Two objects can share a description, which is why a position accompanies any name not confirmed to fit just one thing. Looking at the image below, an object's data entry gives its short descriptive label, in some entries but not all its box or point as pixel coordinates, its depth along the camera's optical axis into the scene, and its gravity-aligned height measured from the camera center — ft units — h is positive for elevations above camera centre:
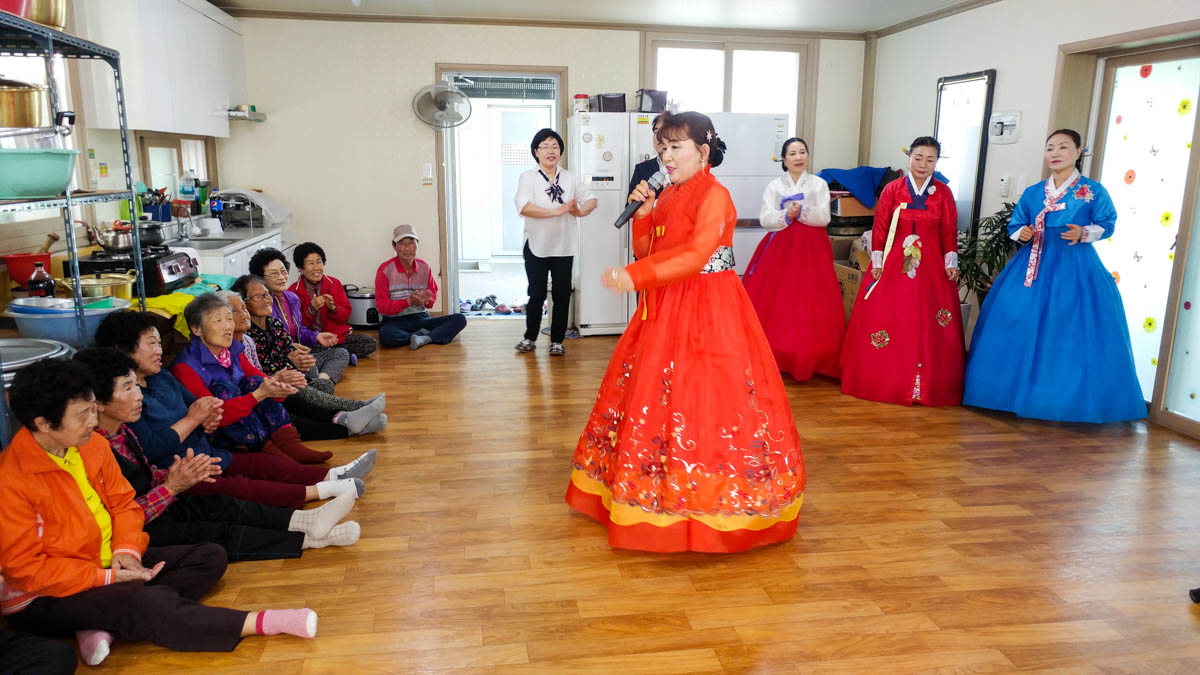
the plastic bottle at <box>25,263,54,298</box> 9.88 -1.17
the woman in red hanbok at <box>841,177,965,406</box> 14.29 -1.96
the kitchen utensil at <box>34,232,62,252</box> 12.04 -0.79
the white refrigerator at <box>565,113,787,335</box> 19.11 +0.53
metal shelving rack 7.73 +1.50
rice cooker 19.93 -2.85
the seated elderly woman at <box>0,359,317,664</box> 6.42 -2.97
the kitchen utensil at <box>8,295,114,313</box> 8.95 -1.30
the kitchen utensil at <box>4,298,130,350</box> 8.86 -1.51
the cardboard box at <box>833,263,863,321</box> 17.29 -1.80
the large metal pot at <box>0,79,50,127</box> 8.18 +0.86
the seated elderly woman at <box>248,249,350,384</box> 13.42 -2.16
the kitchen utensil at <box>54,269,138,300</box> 9.70 -1.17
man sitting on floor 18.49 -2.46
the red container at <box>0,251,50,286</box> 10.45 -1.00
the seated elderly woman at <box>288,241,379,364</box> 16.10 -2.18
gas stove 11.12 -1.06
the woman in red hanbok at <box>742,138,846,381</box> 15.56 -1.61
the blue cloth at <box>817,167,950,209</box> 18.52 +0.43
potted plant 14.89 -0.99
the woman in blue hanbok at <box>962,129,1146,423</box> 12.83 -1.78
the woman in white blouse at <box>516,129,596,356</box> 17.93 -0.64
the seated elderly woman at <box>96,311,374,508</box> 8.25 -2.57
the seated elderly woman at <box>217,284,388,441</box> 12.14 -3.21
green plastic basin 7.41 +0.16
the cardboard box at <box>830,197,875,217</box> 18.39 -0.23
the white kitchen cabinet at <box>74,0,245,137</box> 13.51 +2.42
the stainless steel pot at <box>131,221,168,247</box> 12.81 -0.69
